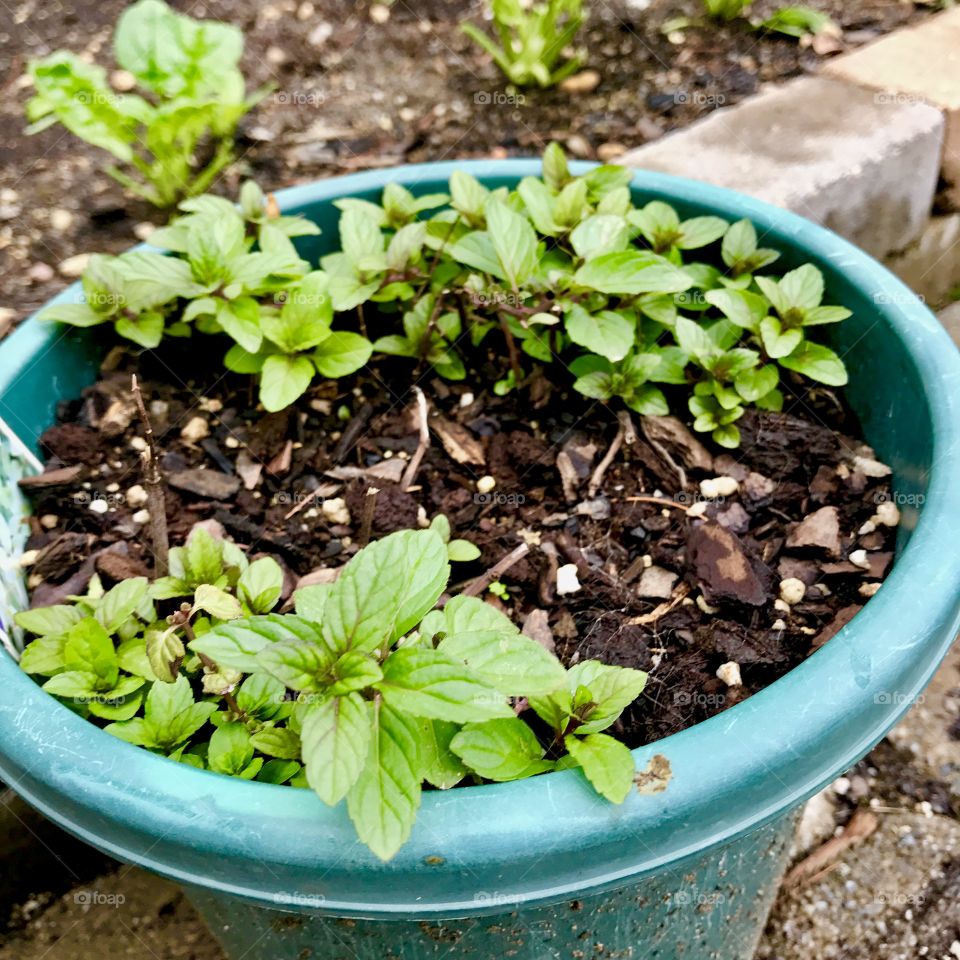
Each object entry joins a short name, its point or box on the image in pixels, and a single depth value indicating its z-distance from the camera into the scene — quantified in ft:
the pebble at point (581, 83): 3.17
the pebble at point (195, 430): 2.02
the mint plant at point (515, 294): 1.88
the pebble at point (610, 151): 2.95
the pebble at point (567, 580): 1.80
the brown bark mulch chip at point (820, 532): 1.80
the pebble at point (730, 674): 1.69
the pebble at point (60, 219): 2.76
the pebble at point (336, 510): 1.91
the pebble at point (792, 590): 1.78
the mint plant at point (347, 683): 1.42
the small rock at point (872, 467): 1.85
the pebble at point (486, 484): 1.93
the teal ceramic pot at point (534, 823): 1.42
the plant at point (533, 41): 2.98
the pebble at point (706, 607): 1.77
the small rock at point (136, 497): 1.94
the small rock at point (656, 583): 1.80
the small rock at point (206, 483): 1.94
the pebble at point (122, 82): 3.21
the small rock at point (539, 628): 1.75
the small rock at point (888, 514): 1.80
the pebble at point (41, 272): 2.60
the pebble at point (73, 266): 2.58
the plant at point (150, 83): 2.54
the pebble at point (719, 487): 1.90
